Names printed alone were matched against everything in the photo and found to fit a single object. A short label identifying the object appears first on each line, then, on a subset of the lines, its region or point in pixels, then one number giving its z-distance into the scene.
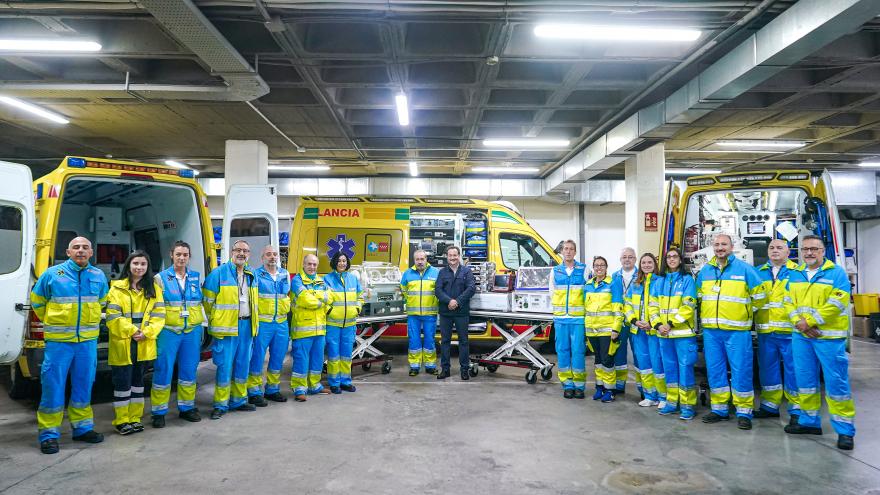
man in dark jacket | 6.49
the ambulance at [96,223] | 4.48
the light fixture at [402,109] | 8.01
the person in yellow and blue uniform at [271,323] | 5.20
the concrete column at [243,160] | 10.67
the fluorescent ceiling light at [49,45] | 5.83
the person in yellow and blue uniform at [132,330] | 4.29
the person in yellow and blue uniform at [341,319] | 5.87
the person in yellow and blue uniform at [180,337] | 4.56
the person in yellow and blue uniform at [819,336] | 4.09
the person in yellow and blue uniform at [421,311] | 6.71
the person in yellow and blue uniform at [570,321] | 5.56
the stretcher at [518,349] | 6.37
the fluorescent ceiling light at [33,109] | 7.89
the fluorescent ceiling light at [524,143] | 10.74
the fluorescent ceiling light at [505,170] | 13.78
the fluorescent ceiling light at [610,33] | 5.51
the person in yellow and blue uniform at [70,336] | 4.02
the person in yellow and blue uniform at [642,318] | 5.21
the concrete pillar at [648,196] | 10.16
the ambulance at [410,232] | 8.59
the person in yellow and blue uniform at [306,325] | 5.52
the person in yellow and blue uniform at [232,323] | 4.84
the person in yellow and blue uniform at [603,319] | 5.43
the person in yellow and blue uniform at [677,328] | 4.84
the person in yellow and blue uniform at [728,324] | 4.60
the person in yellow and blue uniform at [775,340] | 4.67
